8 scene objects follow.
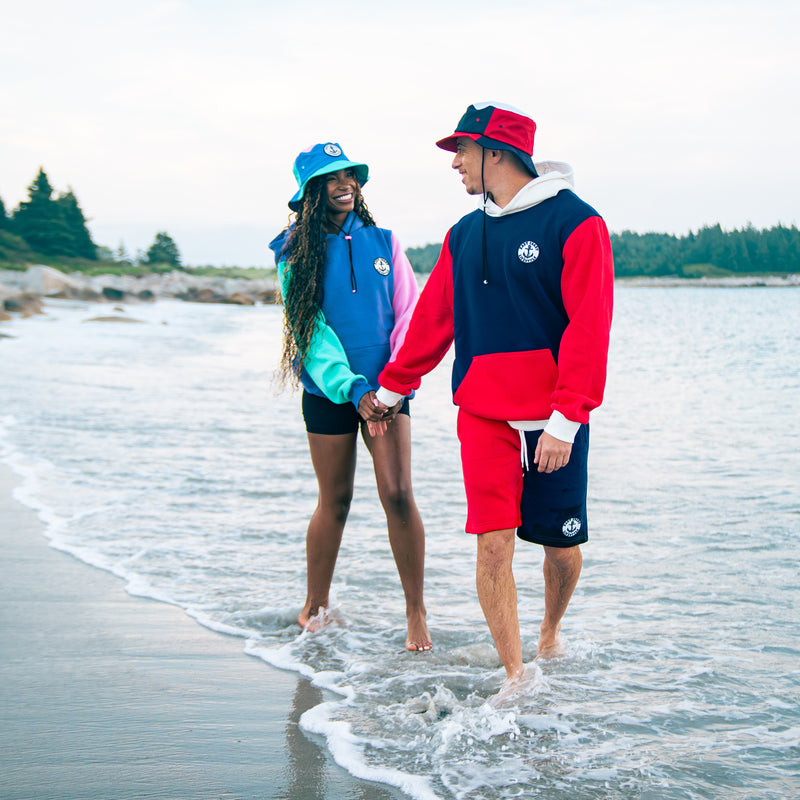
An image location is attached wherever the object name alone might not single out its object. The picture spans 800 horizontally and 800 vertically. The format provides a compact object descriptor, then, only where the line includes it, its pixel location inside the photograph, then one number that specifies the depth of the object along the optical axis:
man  2.73
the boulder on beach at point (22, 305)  28.30
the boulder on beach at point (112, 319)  27.88
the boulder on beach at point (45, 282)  43.78
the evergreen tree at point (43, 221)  69.19
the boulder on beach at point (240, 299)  57.22
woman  3.63
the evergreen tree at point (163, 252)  85.25
